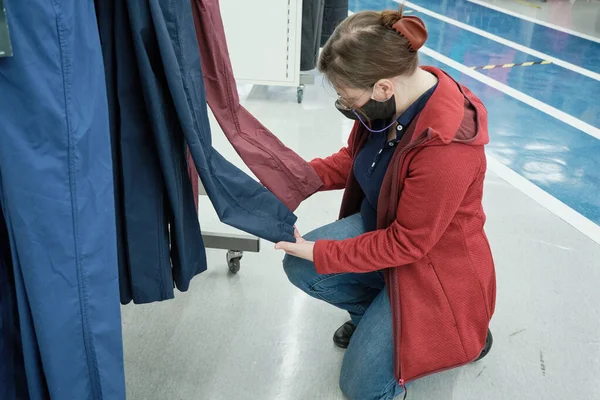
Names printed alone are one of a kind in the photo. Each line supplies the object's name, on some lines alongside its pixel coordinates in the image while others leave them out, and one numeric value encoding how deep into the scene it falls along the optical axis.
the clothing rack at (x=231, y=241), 1.88
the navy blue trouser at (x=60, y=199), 0.79
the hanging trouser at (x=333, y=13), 3.90
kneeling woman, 1.27
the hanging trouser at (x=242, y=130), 1.23
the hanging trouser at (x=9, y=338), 1.02
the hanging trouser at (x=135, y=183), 1.05
